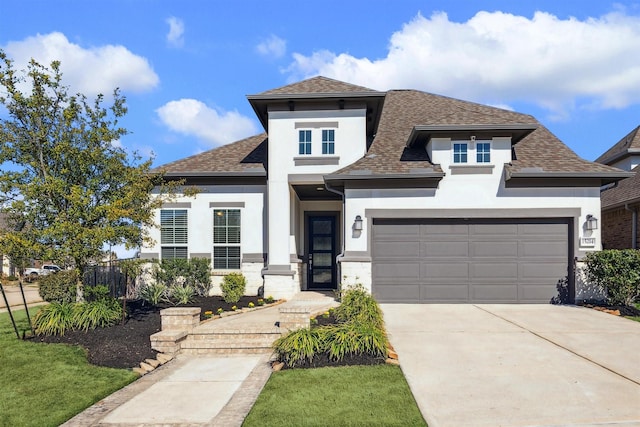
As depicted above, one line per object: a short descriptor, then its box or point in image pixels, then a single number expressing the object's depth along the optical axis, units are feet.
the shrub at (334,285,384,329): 27.45
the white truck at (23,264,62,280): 93.91
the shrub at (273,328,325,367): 21.66
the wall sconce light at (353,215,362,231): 40.55
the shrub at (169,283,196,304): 37.88
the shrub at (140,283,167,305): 38.32
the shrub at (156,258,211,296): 43.62
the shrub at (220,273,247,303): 40.04
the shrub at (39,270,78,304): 42.55
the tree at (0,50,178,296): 27.32
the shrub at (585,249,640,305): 36.63
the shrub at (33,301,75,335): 27.94
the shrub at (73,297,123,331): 28.50
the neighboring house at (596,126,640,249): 50.57
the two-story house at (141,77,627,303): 40.29
